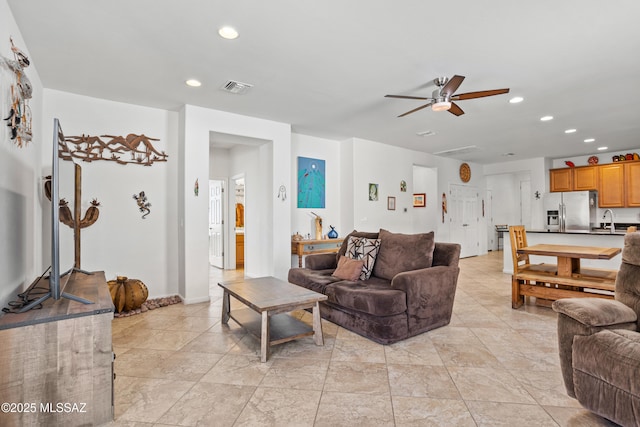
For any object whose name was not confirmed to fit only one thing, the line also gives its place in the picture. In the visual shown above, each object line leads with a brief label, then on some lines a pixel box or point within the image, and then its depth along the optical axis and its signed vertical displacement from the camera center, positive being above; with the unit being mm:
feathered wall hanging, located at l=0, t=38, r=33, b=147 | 2167 +890
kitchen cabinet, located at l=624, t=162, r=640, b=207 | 6727 +655
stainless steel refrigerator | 7133 +100
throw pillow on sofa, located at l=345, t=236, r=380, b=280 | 3529 -402
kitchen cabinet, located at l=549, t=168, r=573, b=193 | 7621 +843
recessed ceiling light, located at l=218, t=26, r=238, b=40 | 2500 +1461
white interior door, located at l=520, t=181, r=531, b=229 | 9398 +352
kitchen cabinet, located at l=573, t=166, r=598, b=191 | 7262 +838
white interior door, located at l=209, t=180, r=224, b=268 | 6977 -143
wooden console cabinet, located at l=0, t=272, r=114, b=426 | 1506 -724
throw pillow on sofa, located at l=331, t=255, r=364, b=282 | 3461 -581
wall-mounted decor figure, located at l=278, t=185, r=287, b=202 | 4979 +374
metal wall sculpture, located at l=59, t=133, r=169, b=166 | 3854 +877
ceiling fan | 3039 +1194
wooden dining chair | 3873 -688
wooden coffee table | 2508 -743
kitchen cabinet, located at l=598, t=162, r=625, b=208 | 6927 +626
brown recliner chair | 1537 -695
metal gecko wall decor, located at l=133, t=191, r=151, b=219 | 4223 +201
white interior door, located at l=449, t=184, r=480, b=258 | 8156 -60
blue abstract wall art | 5754 +624
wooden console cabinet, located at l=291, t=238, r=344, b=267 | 5242 -507
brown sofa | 2779 -690
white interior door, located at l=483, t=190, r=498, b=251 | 9867 -395
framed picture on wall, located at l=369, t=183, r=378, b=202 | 6254 +474
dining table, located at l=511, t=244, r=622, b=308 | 3455 -714
